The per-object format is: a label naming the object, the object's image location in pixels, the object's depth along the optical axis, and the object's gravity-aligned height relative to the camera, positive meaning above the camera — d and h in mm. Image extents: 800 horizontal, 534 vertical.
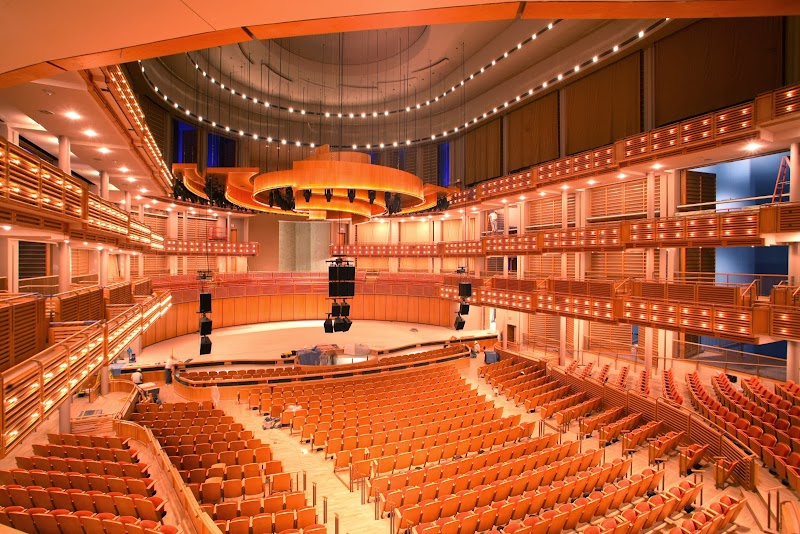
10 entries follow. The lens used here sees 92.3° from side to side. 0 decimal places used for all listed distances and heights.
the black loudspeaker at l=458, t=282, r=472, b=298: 17469 -1131
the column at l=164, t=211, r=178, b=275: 23944 +1976
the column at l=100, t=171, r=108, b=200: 13119 +2710
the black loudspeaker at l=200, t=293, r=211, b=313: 14938 -1539
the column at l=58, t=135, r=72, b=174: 9398 +2736
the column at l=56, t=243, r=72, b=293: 9305 -70
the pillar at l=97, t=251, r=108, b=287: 13320 -95
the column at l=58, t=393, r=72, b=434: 10297 -4162
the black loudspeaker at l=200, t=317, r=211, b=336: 14914 -2451
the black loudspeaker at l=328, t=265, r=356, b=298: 14547 -649
